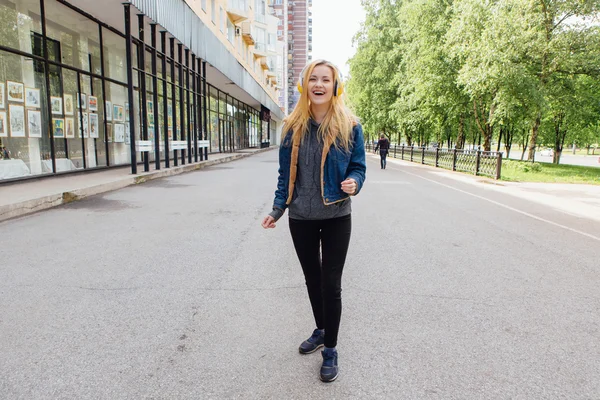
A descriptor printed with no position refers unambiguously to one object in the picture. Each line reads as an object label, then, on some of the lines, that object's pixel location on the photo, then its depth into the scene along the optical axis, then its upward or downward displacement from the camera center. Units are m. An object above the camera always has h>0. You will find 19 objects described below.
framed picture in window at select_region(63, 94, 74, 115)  13.25 +0.97
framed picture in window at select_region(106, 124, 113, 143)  15.87 +0.13
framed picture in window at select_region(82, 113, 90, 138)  14.29 +0.34
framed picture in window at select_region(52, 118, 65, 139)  12.70 +0.26
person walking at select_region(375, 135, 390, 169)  22.38 -0.34
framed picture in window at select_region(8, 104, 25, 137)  11.08 +0.39
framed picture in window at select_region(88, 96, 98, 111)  14.66 +1.14
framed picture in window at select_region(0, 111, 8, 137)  10.74 +0.27
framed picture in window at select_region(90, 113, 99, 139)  14.75 +0.36
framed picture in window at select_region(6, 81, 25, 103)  11.05 +1.13
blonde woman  2.66 -0.20
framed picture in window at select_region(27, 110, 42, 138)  11.70 +0.34
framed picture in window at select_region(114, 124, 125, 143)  16.68 +0.15
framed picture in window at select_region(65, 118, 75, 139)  13.30 +0.25
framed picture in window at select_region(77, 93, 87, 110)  13.91 +1.13
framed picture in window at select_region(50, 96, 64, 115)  12.57 +0.90
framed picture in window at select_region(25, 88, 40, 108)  11.64 +1.02
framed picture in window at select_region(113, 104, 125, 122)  16.52 +0.91
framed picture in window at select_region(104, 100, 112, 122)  15.78 +1.01
